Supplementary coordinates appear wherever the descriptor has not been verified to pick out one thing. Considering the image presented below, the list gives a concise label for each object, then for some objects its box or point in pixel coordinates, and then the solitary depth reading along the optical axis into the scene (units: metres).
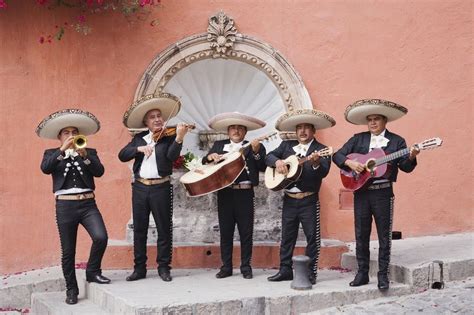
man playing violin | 7.93
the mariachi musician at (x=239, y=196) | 8.12
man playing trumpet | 7.54
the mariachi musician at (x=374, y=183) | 7.44
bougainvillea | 9.44
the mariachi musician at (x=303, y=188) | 7.76
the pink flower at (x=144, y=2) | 9.40
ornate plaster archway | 9.74
